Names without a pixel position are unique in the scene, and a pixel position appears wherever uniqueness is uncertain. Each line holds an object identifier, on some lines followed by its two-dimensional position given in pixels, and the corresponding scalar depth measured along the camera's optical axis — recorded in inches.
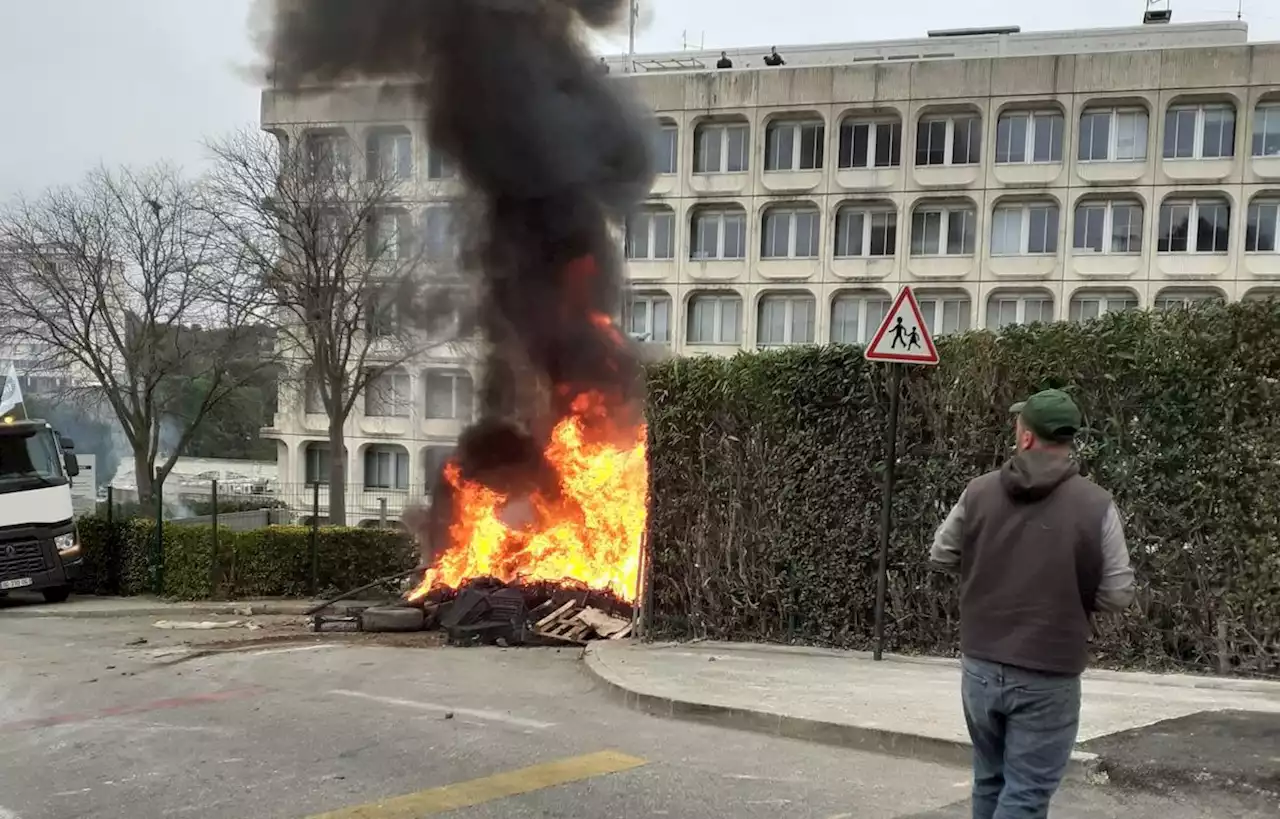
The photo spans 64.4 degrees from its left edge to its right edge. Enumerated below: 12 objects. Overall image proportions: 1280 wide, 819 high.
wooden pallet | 382.6
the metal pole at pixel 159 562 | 616.4
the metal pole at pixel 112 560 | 648.4
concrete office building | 1165.1
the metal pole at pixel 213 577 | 586.2
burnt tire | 439.5
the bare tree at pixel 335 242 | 776.3
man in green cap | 115.0
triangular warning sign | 274.8
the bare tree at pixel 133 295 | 850.1
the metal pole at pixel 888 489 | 284.0
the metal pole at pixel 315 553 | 586.9
